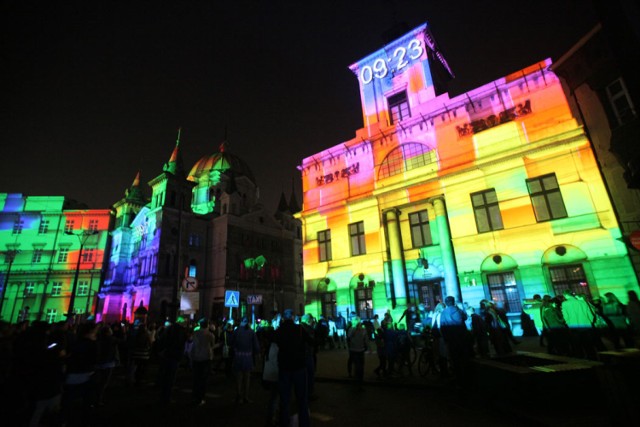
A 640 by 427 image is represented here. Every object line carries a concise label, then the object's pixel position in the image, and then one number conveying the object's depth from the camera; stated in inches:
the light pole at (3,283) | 1763.0
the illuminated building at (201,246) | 1695.4
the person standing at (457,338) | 331.6
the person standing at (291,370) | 219.6
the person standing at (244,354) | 332.8
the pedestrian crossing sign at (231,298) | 639.1
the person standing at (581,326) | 370.3
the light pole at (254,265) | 1603.3
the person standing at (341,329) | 812.0
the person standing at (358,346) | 385.4
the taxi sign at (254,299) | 799.1
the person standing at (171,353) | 336.2
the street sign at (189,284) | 578.8
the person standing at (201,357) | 329.4
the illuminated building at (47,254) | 1987.0
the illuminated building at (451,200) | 621.6
